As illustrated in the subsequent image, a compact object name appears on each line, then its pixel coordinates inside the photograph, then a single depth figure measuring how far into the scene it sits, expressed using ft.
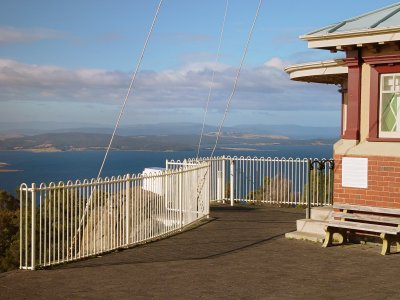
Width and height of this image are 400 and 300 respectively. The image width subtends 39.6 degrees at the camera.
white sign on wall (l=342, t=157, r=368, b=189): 38.06
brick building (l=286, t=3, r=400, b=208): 36.68
